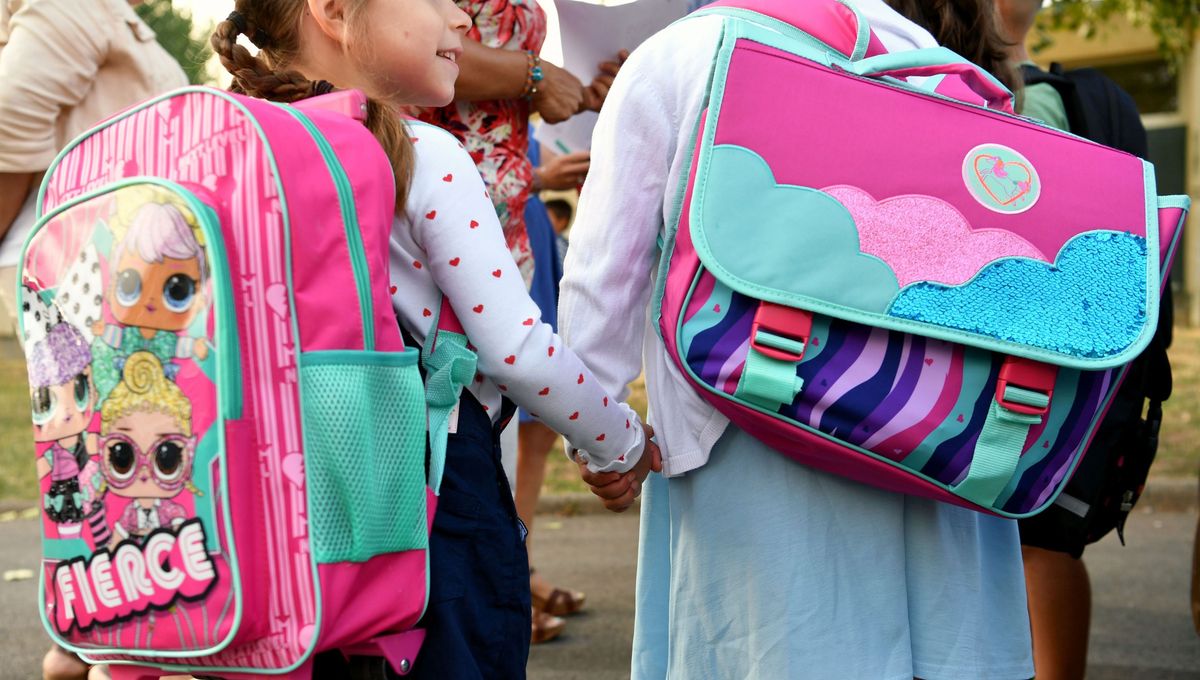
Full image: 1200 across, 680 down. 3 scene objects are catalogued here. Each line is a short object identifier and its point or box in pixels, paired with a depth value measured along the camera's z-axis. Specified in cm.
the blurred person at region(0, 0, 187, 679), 310
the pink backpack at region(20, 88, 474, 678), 150
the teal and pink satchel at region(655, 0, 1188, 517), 183
